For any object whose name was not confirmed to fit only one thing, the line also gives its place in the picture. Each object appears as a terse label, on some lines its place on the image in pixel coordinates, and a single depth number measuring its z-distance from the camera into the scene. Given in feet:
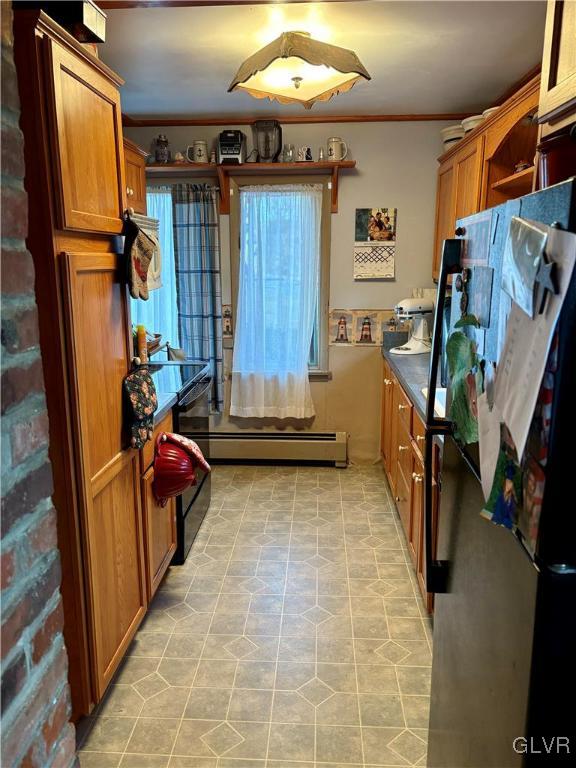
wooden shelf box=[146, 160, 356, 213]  12.39
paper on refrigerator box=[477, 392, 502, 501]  2.78
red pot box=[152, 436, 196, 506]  7.78
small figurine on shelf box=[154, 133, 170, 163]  12.54
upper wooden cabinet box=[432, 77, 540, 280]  7.92
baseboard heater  13.76
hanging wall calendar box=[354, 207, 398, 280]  13.05
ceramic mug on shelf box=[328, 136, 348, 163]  12.32
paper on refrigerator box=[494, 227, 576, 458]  2.10
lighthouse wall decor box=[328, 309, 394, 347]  13.55
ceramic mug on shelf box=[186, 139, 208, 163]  12.48
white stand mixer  12.25
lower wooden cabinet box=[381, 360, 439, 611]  8.25
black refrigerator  2.29
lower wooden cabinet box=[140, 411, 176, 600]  7.44
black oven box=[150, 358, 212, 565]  9.13
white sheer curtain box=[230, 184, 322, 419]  13.01
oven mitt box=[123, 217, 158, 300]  6.49
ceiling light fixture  6.48
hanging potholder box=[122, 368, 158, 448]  6.64
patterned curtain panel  12.95
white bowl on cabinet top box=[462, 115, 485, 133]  10.21
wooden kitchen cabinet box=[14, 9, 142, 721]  4.77
